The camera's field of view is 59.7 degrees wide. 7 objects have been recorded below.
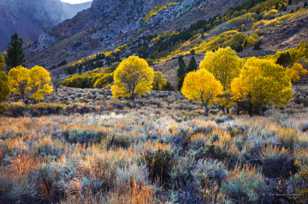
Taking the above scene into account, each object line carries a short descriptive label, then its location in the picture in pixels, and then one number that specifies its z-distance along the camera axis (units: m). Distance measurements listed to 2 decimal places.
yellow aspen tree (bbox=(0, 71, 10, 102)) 24.78
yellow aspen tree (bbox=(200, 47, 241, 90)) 34.72
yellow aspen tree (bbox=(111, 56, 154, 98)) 38.06
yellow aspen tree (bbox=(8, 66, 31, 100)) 35.41
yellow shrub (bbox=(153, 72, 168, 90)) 60.56
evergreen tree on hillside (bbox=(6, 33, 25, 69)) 54.31
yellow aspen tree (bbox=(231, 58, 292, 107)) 21.28
